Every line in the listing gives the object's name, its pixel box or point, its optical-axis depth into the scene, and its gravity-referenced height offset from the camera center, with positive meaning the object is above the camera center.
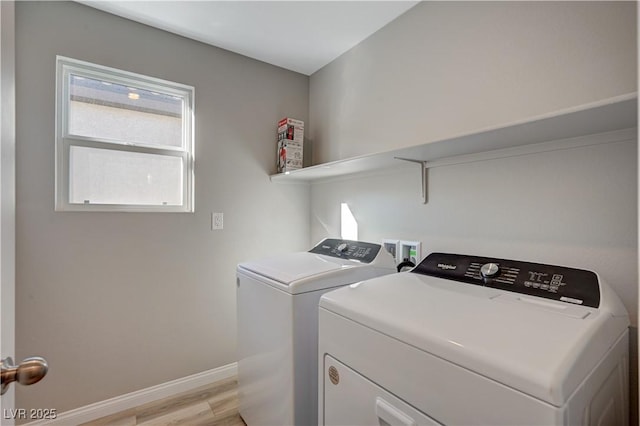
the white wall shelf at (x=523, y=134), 0.86 +0.29
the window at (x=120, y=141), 1.70 +0.47
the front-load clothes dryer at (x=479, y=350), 0.58 -0.32
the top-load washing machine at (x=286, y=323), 1.24 -0.50
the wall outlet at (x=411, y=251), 1.67 -0.22
